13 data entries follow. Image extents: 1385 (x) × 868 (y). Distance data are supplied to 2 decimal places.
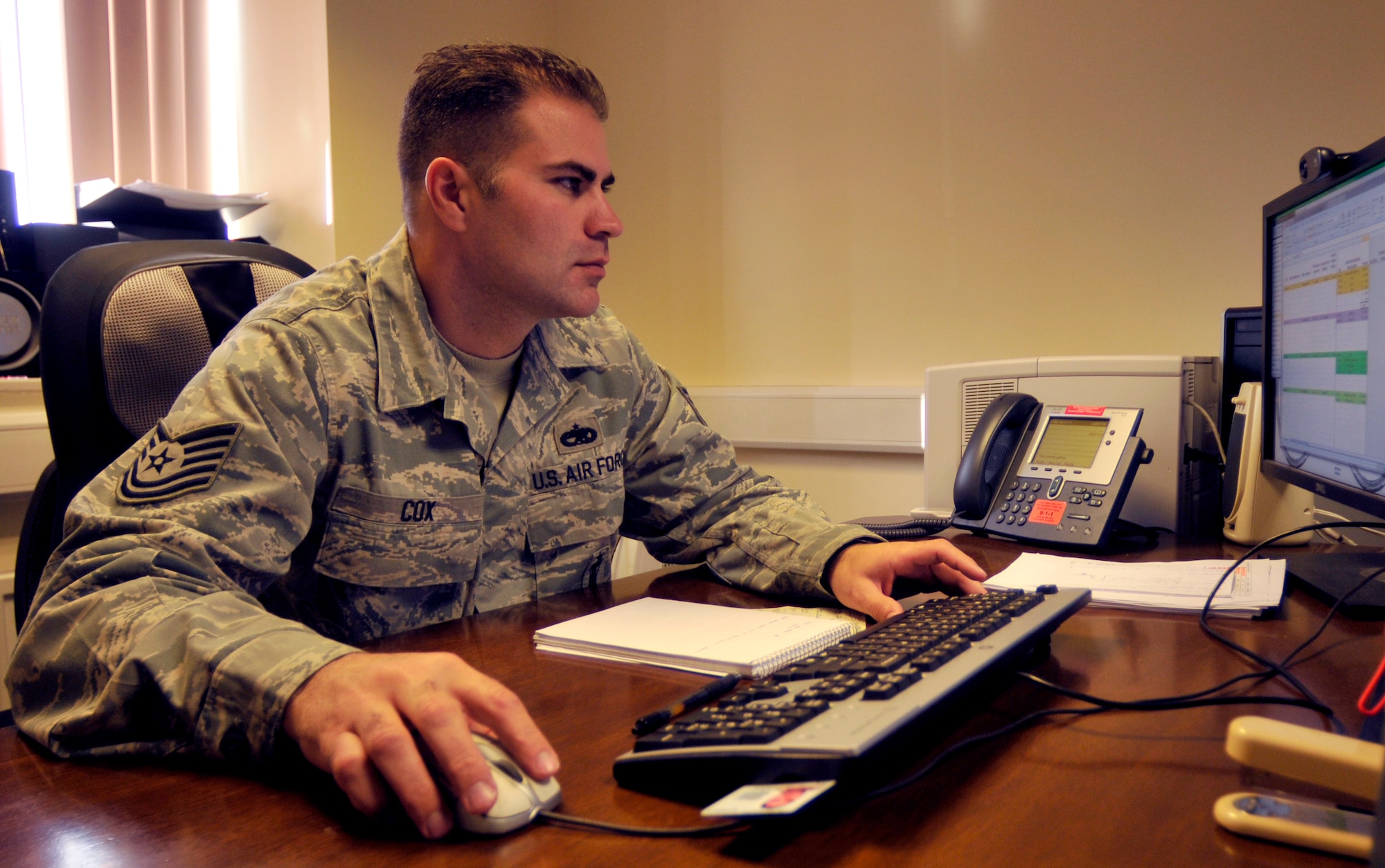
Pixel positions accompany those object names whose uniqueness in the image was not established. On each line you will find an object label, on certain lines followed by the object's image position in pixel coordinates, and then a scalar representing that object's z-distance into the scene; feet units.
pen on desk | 1.97
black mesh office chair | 3.38
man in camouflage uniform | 1.98
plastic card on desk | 1.43
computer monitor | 3.01
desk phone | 4.25
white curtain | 6.75
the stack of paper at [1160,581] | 3.10
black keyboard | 1.54
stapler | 1.38
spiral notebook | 2.44
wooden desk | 1.49
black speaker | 5.81
